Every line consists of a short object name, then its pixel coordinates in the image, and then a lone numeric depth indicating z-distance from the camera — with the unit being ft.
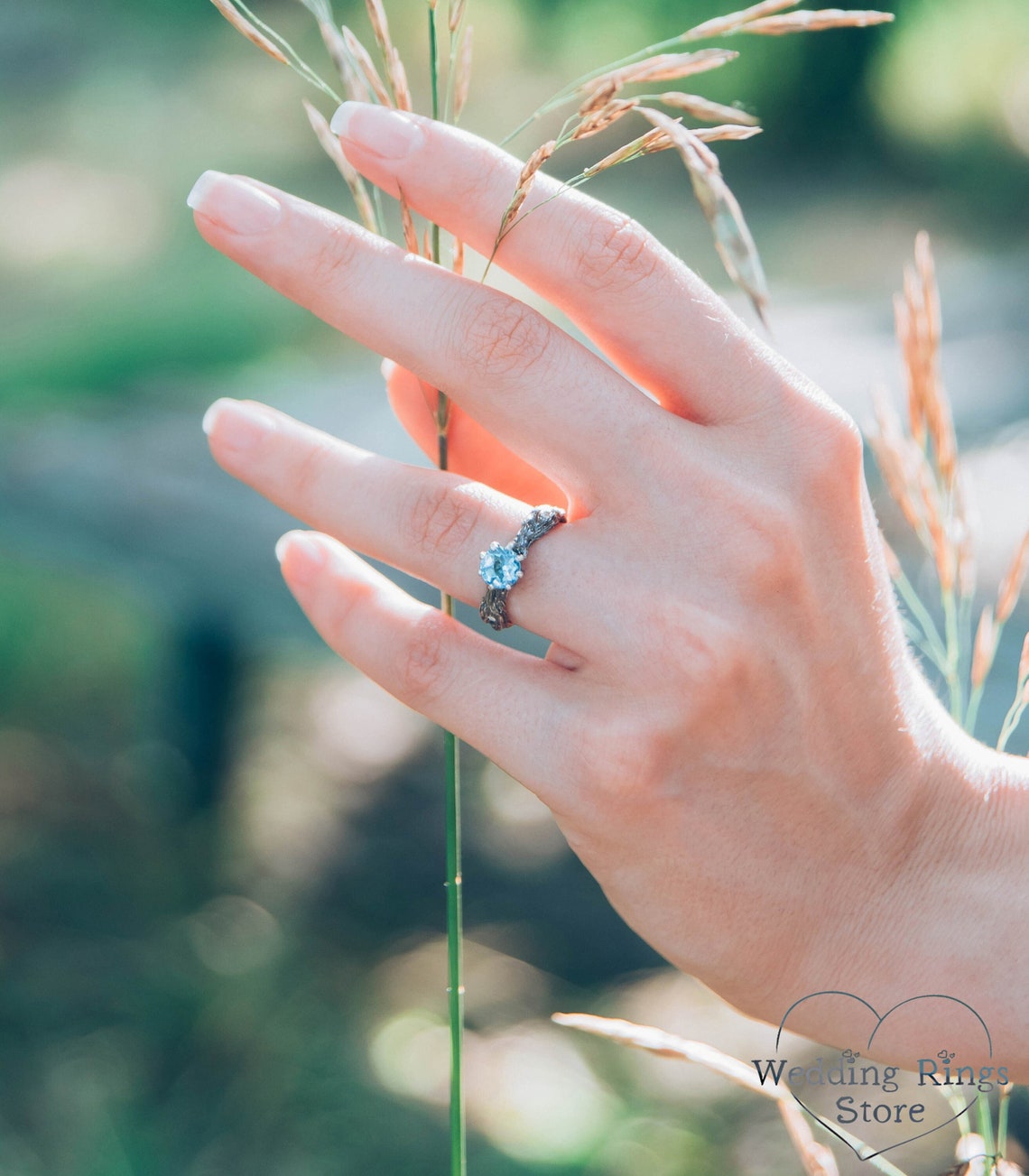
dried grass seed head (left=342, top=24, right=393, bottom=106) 1.00
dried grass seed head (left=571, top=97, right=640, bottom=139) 0.94
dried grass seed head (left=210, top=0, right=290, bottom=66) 0.98
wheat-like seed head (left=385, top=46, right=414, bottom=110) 0.99
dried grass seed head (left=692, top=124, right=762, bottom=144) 0.97
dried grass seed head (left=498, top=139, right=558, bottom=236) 0.94
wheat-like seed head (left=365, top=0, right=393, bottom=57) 0.98
